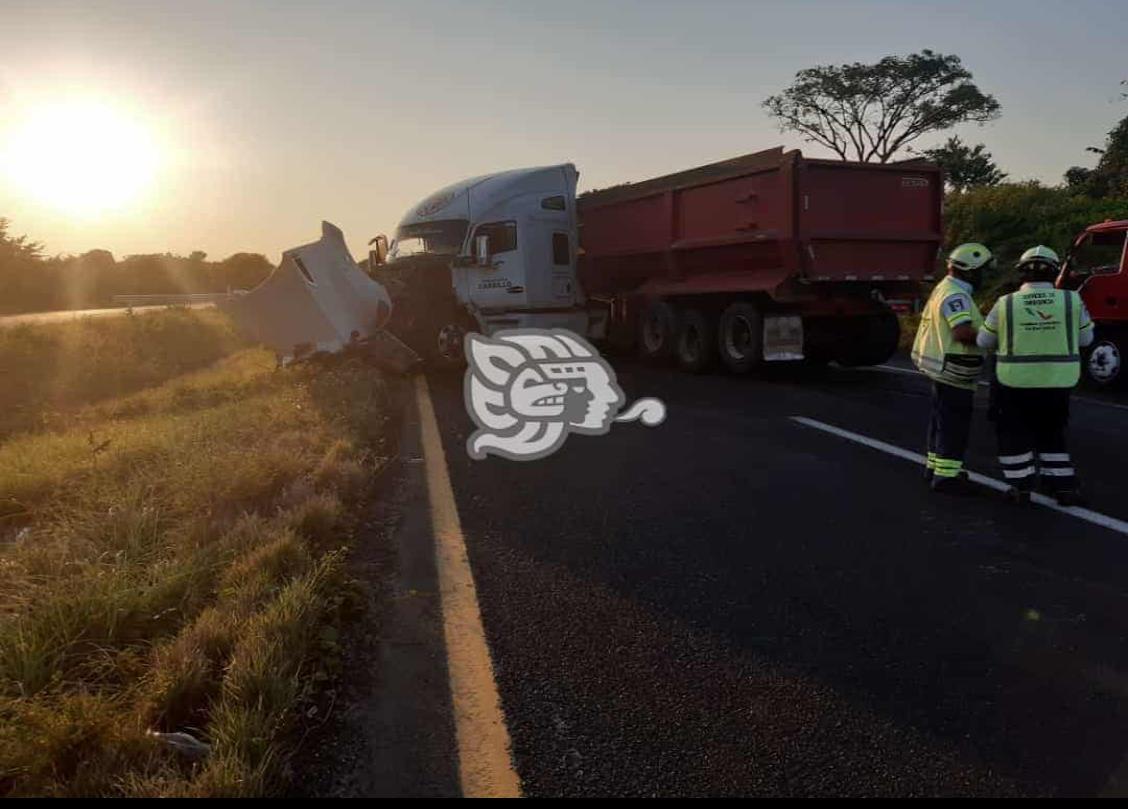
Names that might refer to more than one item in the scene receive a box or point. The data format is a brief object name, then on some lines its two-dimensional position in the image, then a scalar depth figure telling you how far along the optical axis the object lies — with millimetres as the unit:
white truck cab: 13445
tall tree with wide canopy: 36031
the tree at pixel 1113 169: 22259
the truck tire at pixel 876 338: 11766
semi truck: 10562
